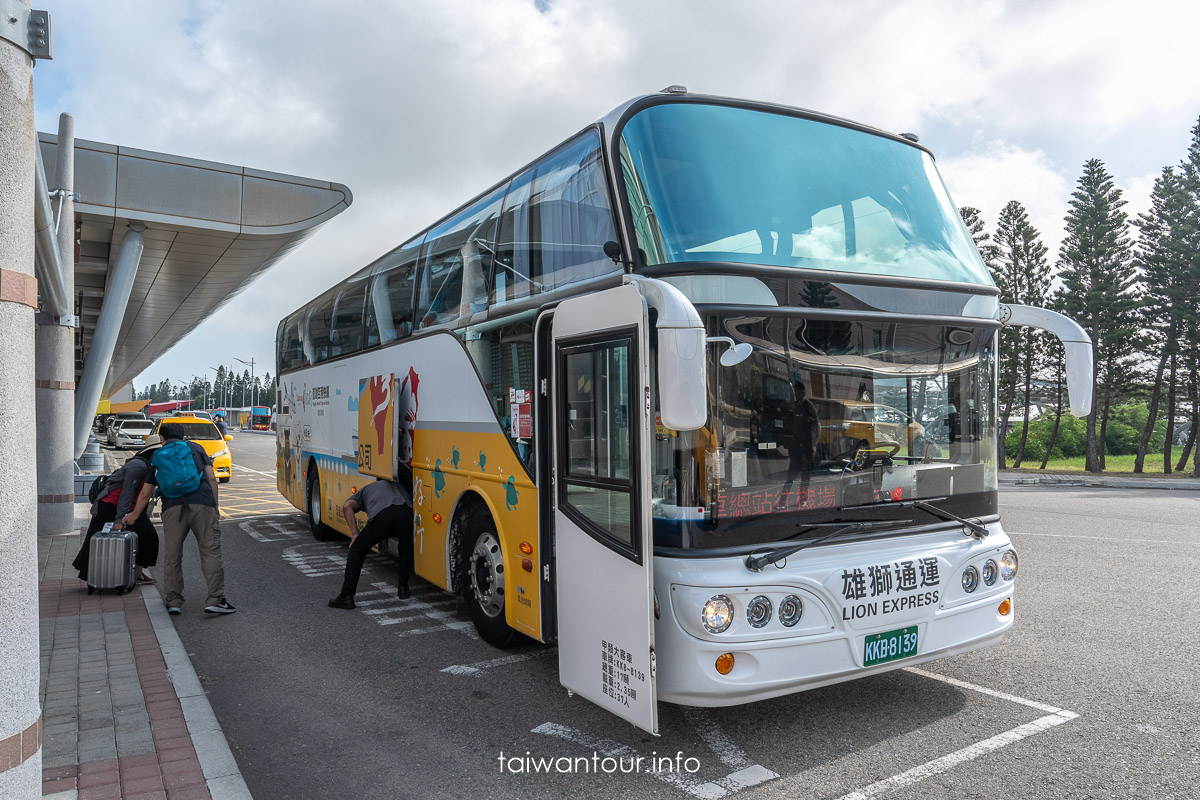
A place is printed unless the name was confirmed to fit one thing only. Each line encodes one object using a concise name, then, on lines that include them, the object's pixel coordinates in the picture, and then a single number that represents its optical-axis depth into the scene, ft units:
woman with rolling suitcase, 26.30
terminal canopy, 53.62
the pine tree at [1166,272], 112.88
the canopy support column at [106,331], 57.57
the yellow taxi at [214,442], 68.18
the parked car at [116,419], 157.48
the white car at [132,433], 140.15
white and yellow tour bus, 13.25
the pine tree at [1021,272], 129.90
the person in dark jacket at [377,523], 25.35
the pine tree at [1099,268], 121.49
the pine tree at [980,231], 132.37
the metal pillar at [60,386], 42.39
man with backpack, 24.34
